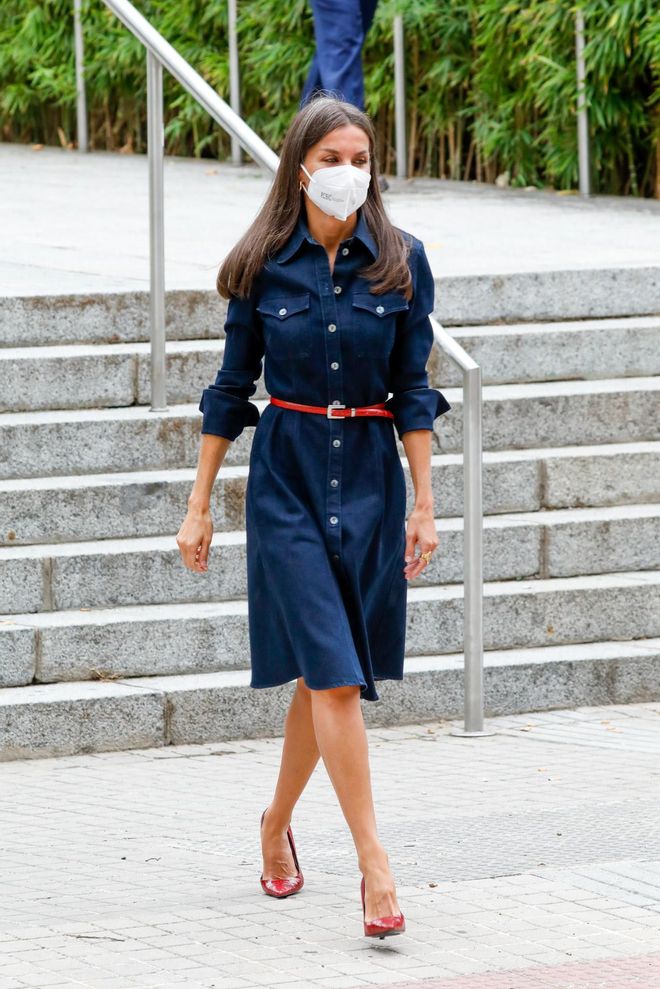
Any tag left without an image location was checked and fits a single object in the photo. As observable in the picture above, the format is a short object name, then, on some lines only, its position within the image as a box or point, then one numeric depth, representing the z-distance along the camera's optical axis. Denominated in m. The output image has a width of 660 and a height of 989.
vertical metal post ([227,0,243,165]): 28.14
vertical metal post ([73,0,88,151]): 30.25
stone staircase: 12.78
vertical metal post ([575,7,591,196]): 23.53
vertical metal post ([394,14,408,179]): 25.81
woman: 9.02
